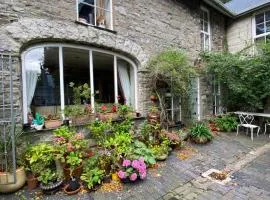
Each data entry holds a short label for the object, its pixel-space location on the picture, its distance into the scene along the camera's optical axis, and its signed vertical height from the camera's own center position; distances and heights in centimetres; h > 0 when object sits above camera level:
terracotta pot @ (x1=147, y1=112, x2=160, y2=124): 555 -57
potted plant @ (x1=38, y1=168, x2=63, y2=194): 330 -136
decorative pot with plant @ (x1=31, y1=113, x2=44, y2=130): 408 -47
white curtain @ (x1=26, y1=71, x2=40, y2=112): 414 +28
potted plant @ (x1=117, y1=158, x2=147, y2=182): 359 -131
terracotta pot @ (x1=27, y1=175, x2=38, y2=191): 346 -141
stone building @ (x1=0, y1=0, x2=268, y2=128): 395 +123
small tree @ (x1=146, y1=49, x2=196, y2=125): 558 +63
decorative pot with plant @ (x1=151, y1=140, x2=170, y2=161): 469 -126
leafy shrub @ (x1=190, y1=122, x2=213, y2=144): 603 -116
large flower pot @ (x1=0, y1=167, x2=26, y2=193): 328 -133
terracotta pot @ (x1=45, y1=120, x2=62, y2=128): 429 -53
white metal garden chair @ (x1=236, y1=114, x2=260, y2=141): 775 -93
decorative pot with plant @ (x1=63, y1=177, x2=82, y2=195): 332 -145
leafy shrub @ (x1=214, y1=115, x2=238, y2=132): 758 -105
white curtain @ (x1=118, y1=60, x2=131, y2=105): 571 +52
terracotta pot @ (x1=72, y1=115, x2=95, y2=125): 463 -49
